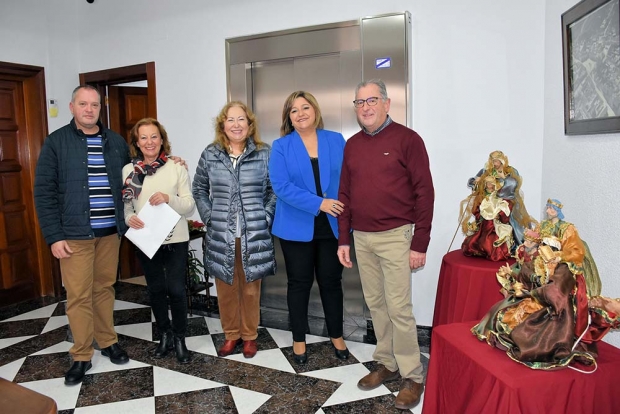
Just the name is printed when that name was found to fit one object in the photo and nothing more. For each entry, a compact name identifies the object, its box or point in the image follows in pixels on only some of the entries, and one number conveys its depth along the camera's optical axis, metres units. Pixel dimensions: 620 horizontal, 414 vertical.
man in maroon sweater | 2.14
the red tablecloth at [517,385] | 1.26
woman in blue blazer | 2.46
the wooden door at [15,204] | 3.82
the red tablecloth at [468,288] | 2.04
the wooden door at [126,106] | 4.44
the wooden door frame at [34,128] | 3.94
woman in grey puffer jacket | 2.61
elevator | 2.82
